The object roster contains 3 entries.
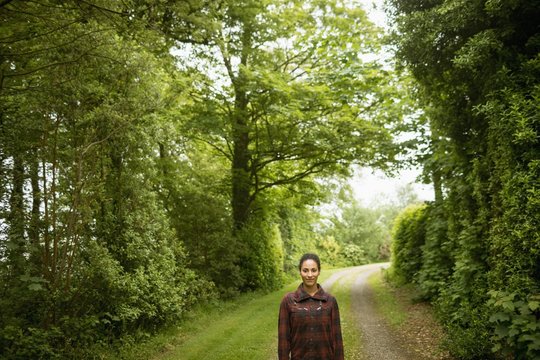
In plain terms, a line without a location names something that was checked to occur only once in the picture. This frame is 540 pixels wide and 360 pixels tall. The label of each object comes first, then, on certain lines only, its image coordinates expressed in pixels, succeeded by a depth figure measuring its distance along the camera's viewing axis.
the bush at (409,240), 15.45
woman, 3.68
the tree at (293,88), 13.57
